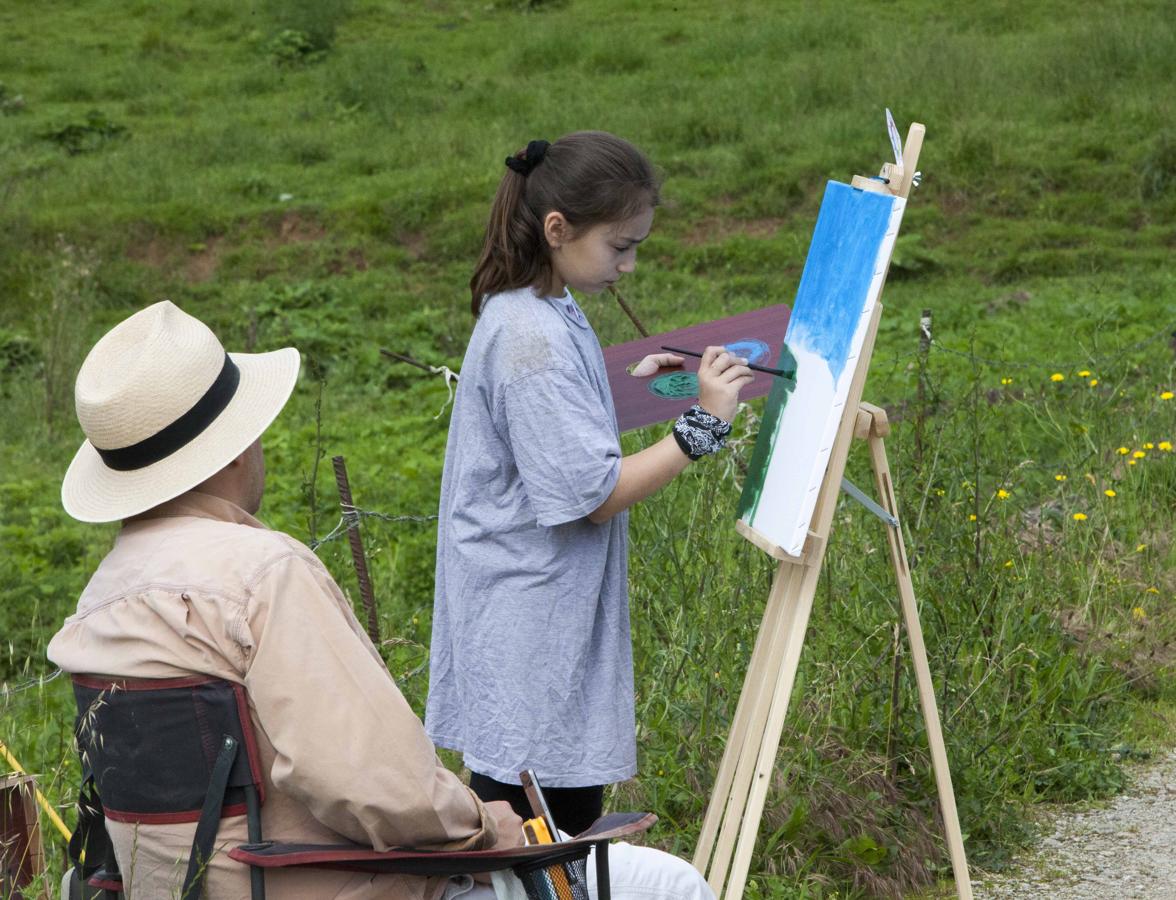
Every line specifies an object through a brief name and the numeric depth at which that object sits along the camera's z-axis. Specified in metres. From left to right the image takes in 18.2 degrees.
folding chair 4.92
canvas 5.56
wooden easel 5.59
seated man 4.90
